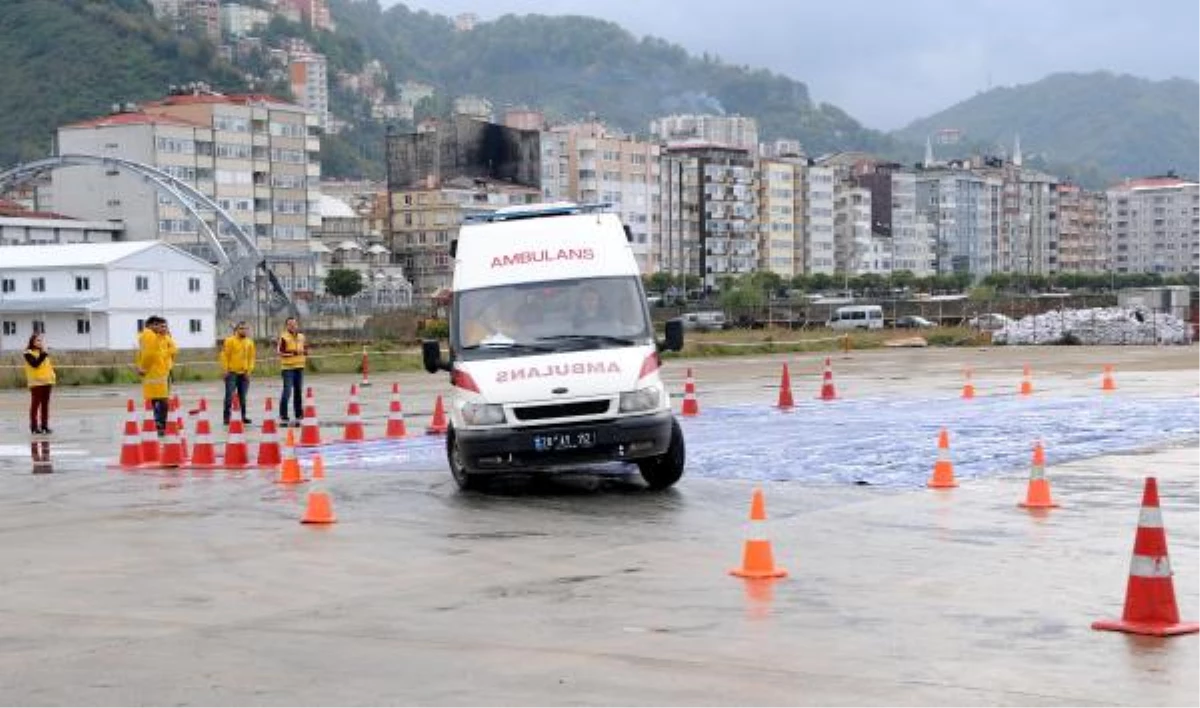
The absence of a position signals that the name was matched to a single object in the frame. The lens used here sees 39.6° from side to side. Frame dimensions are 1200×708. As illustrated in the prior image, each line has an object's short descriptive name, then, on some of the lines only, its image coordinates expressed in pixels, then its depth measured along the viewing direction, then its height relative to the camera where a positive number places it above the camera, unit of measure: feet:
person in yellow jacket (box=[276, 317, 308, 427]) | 87.15 -3.03
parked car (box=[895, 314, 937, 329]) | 326.65 -5.50
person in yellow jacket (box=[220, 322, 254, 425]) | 85.69 -2.85
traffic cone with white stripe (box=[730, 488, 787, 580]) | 35.65 -5.51
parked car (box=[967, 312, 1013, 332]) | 262.98 -4.52
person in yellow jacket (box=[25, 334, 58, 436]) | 88.07 -3.84
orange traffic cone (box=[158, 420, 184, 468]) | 65.77 -5.95
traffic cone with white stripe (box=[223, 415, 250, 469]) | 64.34 -5.66
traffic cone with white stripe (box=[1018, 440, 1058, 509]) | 47.67 -5.60
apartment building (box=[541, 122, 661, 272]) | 546.67 +42.14
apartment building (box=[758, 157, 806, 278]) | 647.15 +31.97
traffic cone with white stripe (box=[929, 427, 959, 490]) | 53.11 -5.63
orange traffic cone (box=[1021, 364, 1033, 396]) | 104.68 -5.79
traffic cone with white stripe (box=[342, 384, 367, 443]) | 77.00 -5.84
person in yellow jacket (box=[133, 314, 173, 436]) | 79.20 -2.89
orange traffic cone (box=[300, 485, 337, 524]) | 46.34 -5.73
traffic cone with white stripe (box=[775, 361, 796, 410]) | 95.45 -5.64
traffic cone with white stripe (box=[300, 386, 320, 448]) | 71.67 -5.60
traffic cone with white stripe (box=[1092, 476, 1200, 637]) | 29.27 -5.13
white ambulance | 50.60 -1.65
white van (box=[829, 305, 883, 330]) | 336.90 -4.57
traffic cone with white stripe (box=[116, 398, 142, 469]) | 66.54 -5.74
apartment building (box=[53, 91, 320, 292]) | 402.31 +35.37
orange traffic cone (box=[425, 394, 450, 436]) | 80.38 -5.96
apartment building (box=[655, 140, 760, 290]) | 599.16 +31.53
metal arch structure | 331.57 +15.24
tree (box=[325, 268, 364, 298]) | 438.40 +5.15
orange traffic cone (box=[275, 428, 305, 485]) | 57.52 -5.85
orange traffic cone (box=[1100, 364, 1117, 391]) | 107.34 -5.86
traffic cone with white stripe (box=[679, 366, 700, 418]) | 91.50 -5.75
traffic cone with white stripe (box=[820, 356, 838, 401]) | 103.96 -5.82
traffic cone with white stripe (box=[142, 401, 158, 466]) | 67.21 -5.54
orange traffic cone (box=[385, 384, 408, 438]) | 79.61 -5.85
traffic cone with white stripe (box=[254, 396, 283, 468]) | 64.85 -5.67
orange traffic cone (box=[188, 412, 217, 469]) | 65.26 -5.77
